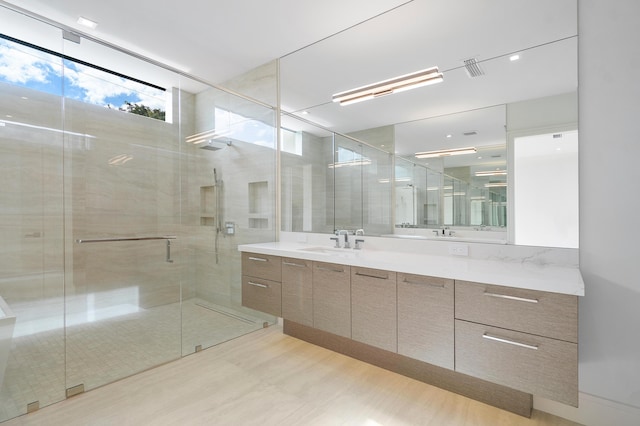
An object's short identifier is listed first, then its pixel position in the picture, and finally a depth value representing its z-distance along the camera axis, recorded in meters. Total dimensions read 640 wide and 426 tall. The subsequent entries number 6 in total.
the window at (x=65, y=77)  1.93
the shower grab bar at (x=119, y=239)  2.20
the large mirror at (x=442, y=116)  1.79
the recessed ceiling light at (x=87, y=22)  2.45
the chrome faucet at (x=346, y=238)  2.65
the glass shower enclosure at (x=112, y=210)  1.92
